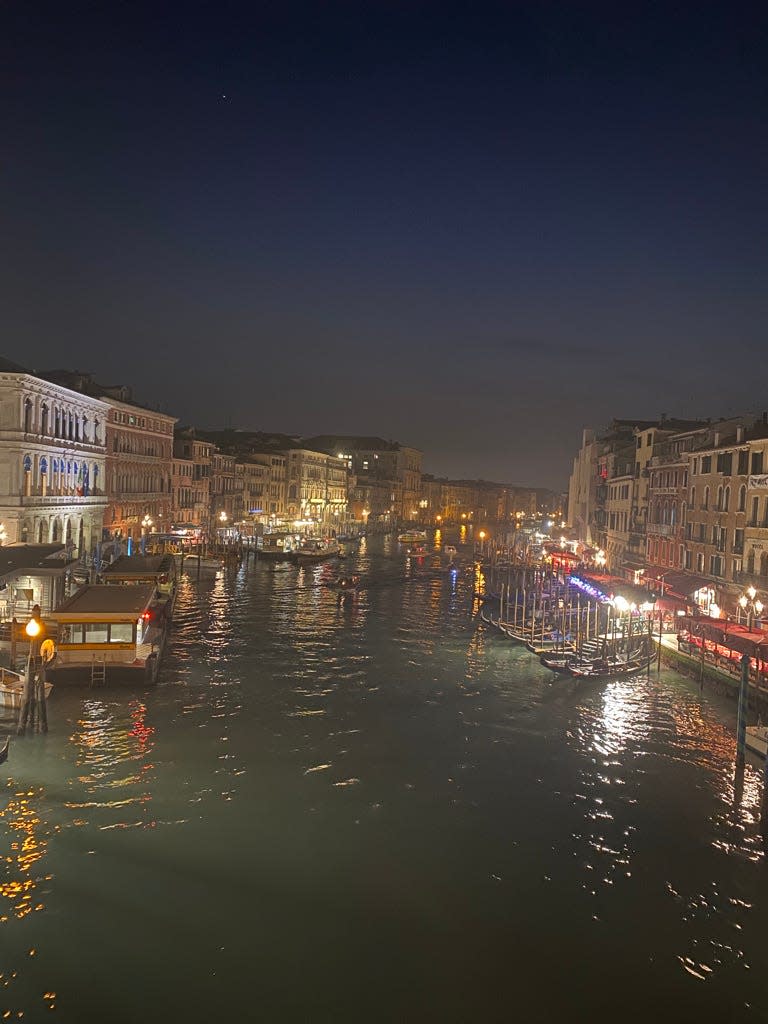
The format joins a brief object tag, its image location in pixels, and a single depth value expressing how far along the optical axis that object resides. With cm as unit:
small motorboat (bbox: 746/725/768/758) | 1670
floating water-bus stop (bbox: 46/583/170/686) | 2261
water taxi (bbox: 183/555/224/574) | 5328
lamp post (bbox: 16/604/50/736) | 1798
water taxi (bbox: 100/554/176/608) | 3566
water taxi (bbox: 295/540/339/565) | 6600
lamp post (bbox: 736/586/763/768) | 1684
